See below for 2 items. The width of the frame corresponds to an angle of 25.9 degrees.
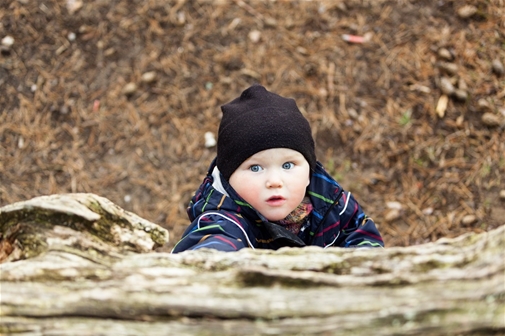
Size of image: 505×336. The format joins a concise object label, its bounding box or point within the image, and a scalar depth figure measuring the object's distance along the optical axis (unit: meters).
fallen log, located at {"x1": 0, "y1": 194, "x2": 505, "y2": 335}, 1.23
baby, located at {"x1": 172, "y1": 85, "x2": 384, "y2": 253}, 1.55
